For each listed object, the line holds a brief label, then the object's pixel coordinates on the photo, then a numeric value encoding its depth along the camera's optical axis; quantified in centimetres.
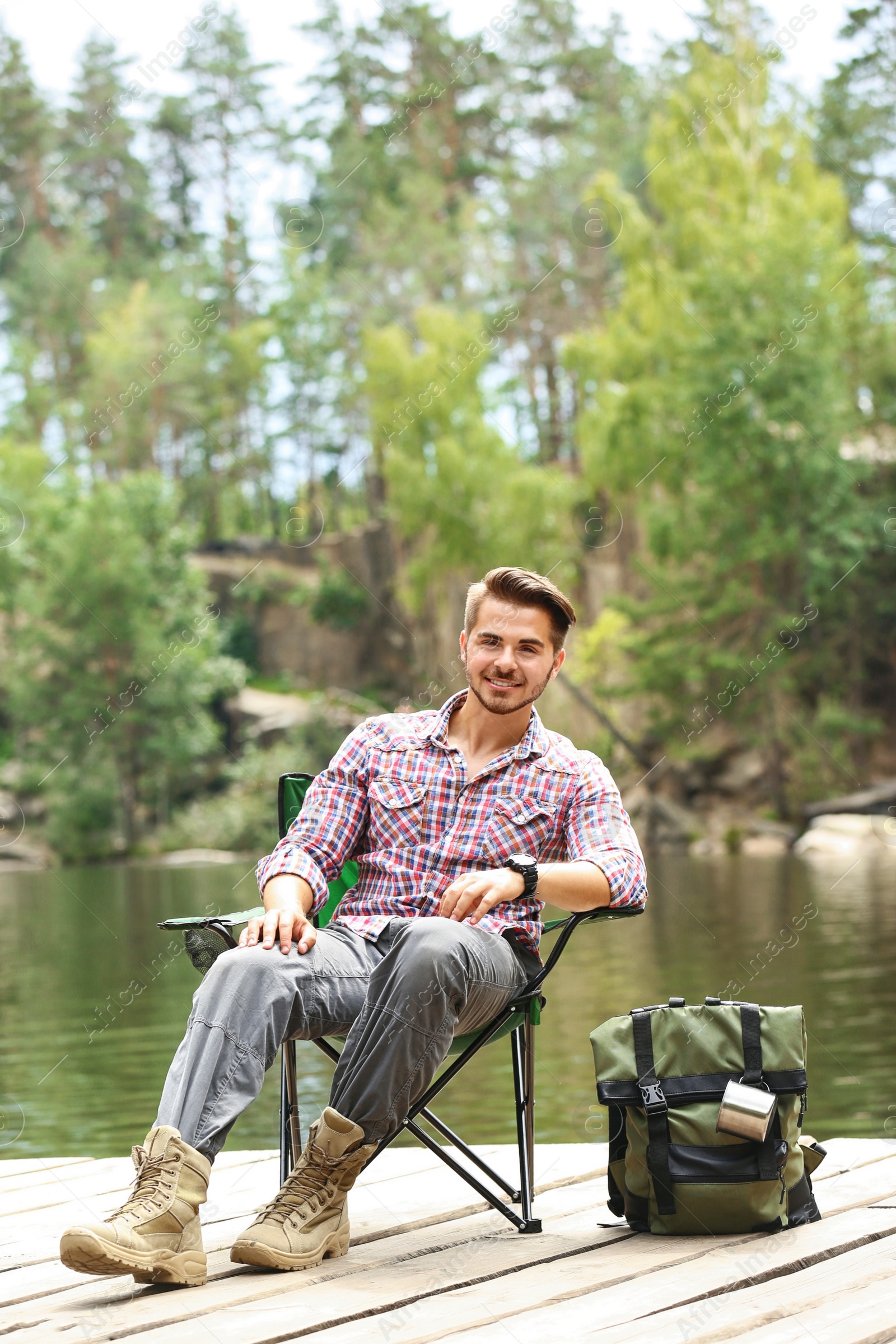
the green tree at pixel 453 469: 2847
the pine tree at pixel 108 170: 3953
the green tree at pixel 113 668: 2984
